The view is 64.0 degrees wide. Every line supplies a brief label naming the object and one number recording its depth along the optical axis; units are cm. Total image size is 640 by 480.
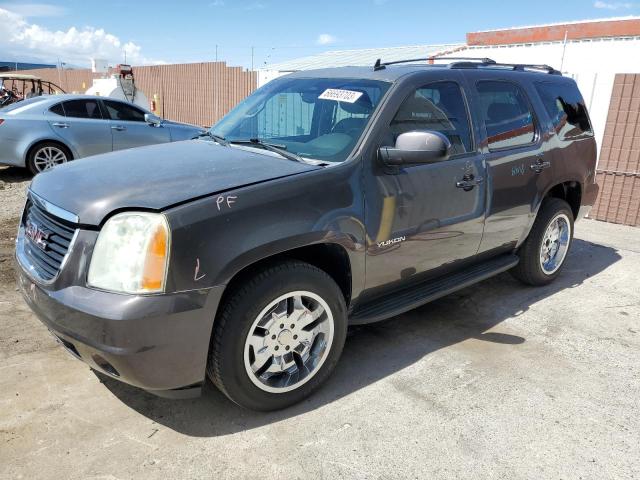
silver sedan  852
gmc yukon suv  234
